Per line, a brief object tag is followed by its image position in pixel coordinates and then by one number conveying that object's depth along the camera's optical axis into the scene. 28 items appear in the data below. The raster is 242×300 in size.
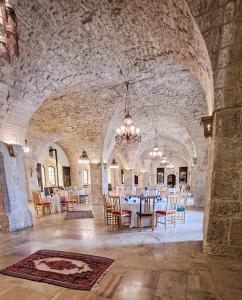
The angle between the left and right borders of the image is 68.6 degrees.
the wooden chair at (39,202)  6.76
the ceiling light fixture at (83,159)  9.42
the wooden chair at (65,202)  7.53
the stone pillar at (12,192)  4.56
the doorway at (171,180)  25.30
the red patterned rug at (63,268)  2.50
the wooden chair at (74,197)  8.63
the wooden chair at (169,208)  5.04
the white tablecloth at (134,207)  5.02
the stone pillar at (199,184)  7.55
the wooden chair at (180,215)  5.52
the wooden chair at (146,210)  4.86
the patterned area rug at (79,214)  6.24
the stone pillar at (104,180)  9.05
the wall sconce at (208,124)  2.98
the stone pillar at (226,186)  2.65
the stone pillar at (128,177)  14.30
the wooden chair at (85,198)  9.52
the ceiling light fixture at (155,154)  11.50
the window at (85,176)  16.53
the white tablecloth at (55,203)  7.03
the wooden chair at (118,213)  4.98
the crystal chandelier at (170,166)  22.03
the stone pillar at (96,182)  8.92
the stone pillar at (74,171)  13.08
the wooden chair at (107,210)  5.27
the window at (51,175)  12.67
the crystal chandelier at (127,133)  5.29
